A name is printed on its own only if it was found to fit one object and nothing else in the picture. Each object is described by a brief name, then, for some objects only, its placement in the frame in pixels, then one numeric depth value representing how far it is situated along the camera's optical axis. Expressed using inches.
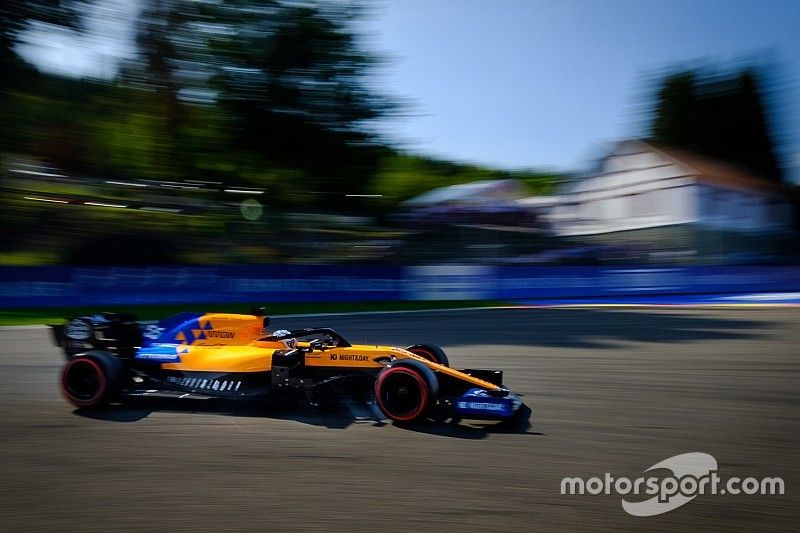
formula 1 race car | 233.5
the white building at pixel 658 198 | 1090.1
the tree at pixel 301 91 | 1055.0
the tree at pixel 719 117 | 2037.4
